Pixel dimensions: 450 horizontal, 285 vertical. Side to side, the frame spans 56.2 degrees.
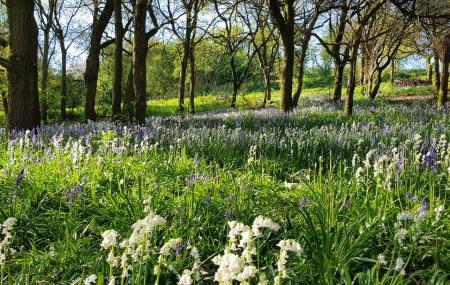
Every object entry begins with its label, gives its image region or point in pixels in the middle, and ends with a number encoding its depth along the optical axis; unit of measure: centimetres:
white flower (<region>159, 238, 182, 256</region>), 174
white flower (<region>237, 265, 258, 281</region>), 154
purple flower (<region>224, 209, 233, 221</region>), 345
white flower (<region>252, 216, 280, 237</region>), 172
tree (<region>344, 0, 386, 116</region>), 1038
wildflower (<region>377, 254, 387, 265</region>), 205
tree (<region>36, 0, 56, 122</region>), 2103
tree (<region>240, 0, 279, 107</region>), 2602
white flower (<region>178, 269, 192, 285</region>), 158
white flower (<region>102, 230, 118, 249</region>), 179
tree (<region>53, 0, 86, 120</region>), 2480
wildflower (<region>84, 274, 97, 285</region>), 178
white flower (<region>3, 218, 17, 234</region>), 198
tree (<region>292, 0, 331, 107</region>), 1516
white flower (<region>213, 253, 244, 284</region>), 150
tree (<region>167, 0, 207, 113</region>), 2208
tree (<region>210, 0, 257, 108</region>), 2453
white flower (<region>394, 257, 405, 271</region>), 188
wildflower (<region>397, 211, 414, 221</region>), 221
